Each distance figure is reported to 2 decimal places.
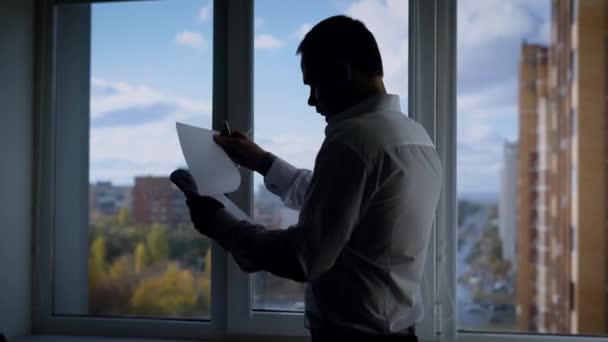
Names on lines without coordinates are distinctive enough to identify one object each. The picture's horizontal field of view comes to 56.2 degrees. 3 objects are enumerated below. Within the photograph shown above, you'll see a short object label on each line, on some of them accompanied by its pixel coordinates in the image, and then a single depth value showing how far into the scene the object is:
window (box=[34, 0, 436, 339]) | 1.93
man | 1.07
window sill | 1.89
